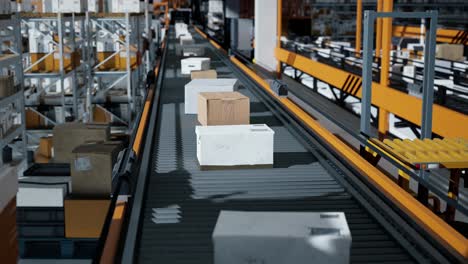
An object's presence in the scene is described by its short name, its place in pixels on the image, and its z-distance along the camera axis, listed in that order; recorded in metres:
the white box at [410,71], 13.14
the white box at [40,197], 6.47
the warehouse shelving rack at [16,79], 9.47
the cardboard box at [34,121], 12.84
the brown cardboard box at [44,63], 12.84
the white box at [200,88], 8.72
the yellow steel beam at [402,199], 3.98
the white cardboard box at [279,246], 3.23
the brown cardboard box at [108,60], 15.07
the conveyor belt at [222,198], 4.18
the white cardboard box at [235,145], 5.88
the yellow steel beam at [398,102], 8.70
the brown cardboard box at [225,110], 7.13
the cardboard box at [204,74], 11.44
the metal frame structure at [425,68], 6.69
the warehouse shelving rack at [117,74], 14.24
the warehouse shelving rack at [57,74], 12.42
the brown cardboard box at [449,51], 17.09
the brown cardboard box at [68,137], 9.28
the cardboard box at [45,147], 10.83
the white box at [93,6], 13.89
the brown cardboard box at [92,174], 6.20
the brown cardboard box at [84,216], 6.00
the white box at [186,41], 22.77
